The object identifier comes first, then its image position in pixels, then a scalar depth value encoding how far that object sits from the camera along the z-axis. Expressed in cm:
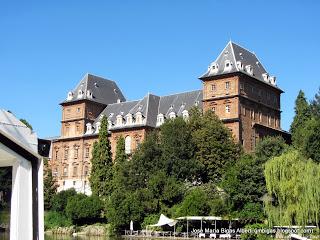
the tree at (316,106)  5956
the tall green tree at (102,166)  5366
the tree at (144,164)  4671
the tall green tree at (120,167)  4800
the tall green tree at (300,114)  5825
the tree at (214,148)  4781
